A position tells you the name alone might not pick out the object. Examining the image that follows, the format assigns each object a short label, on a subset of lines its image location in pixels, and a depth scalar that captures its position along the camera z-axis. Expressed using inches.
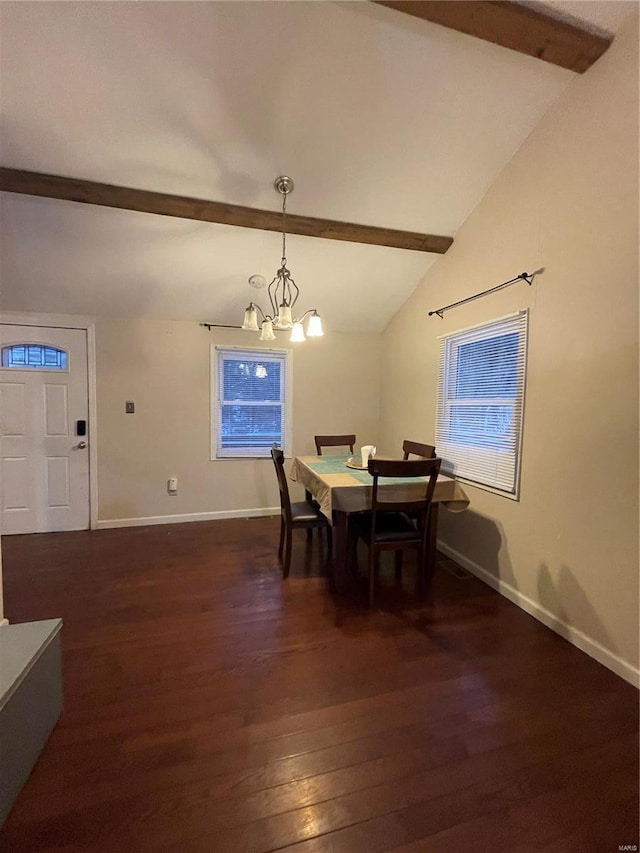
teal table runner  102.5
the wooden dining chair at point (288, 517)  109.9
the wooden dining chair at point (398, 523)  89.7
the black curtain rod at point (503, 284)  93.3
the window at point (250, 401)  163.2
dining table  95.1
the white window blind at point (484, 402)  99.4
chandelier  91.8
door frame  136.5
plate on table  116.6
